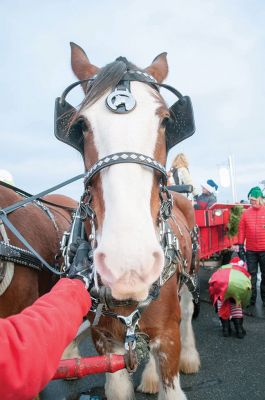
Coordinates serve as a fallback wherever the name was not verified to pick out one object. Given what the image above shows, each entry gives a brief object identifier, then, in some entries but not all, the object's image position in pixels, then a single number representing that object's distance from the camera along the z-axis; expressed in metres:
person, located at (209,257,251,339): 4.11
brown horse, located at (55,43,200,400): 1.29
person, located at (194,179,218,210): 6.92
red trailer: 5.81
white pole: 11.57
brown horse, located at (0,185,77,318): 2.08
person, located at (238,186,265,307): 6.15
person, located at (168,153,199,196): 7.00
